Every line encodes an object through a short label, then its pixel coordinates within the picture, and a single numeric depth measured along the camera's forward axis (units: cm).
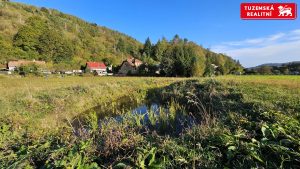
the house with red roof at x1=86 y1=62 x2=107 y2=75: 4558
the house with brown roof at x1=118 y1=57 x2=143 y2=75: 4303
